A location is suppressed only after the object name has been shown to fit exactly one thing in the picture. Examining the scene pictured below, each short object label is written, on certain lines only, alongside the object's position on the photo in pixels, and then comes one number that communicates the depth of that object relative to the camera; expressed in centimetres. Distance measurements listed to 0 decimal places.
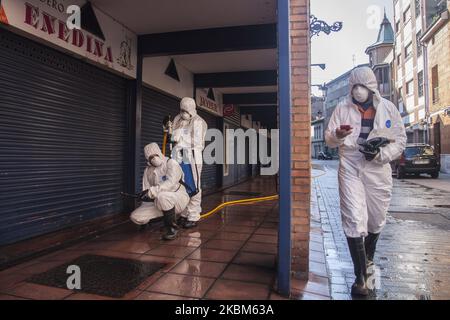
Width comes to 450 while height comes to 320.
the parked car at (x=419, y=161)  1509
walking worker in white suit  272
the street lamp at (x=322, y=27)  568
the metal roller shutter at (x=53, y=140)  391
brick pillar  304
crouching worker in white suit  439
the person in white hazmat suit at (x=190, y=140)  499
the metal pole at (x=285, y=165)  264
